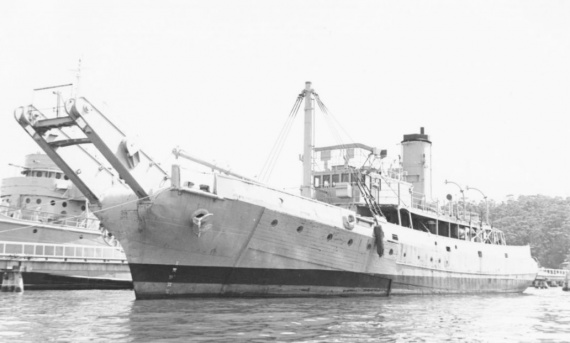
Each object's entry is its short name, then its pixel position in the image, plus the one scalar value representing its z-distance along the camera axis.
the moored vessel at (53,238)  28.83
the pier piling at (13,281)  26.28
